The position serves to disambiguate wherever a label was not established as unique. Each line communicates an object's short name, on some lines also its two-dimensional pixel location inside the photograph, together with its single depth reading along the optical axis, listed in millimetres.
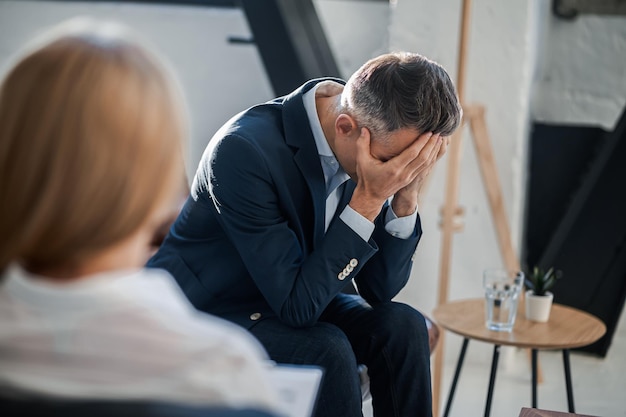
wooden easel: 3764
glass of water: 3382
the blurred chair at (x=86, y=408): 1609
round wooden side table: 3310
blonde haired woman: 1651
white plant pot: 3450
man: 2988
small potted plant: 3452
